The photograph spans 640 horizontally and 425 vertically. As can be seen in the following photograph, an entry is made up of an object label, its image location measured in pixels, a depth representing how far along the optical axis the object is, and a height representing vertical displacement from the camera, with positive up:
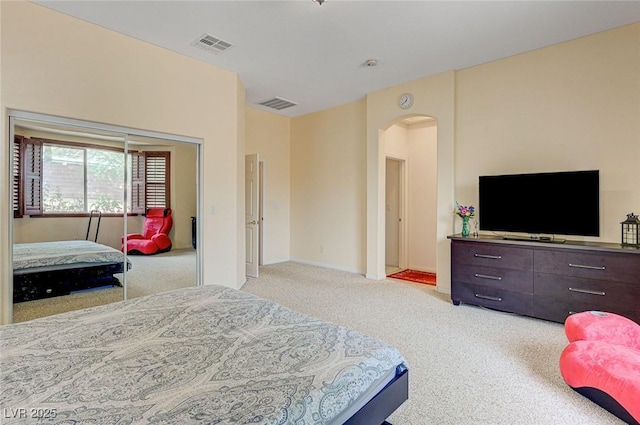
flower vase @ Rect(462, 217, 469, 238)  4.01 -0.19
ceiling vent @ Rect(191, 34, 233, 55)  3.55 +2.00
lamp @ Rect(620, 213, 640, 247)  3.03 -0.19
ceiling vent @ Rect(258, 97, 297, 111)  5.72 +2.08
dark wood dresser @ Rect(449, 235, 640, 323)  2.90 -0.68
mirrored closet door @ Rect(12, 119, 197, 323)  3.07 +0.01
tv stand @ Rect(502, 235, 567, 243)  3.45 -0.31
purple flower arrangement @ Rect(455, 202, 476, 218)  4.05 +0.01
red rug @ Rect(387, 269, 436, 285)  5.26 -1.16
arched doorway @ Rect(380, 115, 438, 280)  6.02 +0.41
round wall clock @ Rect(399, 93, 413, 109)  4.79 +1.74
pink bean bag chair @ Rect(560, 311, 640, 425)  1.76 -0.95
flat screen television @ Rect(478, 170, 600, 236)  3.27 +0.10
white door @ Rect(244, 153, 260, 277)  5.51 -0.01
